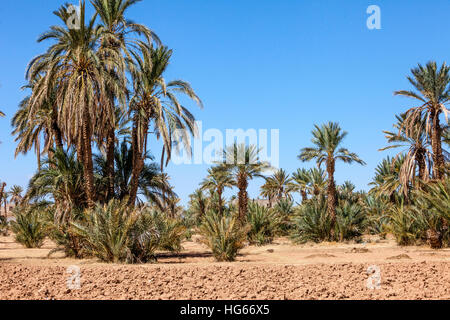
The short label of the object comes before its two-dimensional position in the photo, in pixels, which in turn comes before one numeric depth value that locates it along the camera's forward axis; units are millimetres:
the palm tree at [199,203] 50394
